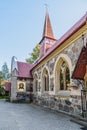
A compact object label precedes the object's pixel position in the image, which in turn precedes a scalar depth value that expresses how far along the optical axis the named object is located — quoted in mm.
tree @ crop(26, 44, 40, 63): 16357
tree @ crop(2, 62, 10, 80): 45310
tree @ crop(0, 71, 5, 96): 14111
